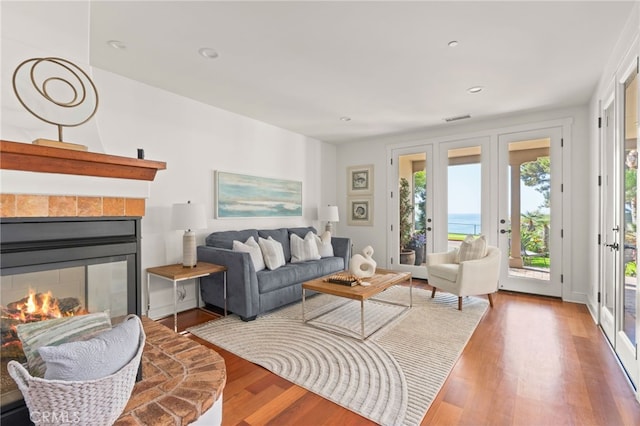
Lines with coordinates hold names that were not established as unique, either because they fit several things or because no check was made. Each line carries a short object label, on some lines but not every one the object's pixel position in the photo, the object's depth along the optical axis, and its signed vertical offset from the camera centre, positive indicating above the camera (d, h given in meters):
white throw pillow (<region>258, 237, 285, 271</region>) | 3.67 -0.50
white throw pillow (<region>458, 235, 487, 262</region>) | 3.84 -0.45
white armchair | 3.50 -0.74
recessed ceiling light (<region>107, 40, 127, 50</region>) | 2.42 +1.33
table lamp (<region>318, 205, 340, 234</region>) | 5.40 -0.03
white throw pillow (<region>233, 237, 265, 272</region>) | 3.48 -0.44
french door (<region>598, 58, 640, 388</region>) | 2.19 -0.05
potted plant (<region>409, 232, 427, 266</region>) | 5.19 -0.53
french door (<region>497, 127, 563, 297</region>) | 4.10 +0.04
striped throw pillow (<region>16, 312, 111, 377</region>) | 1.16 -0.49
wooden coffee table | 2.77 -0.72
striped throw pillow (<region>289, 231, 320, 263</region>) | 4.30 -0.52
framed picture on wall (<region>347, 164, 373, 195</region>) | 5.77 +0.62
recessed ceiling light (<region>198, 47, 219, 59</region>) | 2.55 +1.34
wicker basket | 1.00 -0.62
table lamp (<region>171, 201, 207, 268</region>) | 3.23 -0.12
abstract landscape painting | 4.08 +0.23
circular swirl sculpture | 1.38 +0.57
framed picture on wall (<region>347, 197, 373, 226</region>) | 5.78 +0.03
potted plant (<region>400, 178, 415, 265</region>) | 5.34 -0.16
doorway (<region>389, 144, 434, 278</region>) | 5.10 +0.08
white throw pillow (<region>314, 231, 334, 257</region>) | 4.60 -0.49
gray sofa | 3.17 -0.75
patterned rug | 1.92 -1.12
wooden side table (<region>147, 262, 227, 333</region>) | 2.97 -0.59
